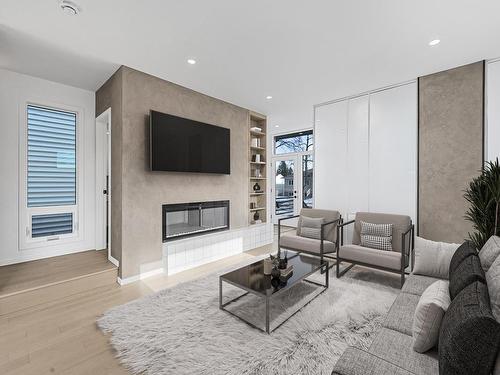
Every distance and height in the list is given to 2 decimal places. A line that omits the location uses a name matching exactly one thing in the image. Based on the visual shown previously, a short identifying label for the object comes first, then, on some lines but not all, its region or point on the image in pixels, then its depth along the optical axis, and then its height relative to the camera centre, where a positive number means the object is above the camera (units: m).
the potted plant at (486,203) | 2.51 -0.19
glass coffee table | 2.10 -0.89
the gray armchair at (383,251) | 2.79 -0.80
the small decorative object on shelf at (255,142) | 5.01 +0.87
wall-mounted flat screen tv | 3.31 +0.59
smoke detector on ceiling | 1.97 +1.45
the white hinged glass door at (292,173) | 6.62 +0.33
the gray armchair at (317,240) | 3.38 -0.80
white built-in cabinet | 3.49 +0.51
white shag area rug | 1.71 -1.22
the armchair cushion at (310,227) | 3.73 -0.66
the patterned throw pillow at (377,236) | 3.18 -0.67
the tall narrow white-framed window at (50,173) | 3.36 +0.17
